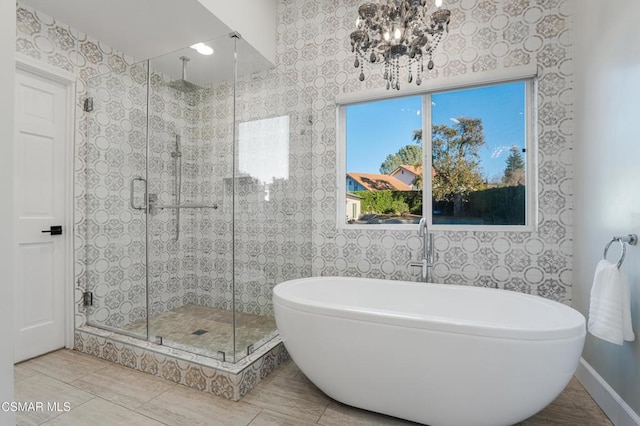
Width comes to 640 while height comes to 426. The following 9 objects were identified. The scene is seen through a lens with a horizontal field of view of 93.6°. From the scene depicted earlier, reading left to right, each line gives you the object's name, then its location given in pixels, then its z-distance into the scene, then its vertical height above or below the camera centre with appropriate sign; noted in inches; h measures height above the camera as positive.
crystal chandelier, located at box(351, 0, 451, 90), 66.9 +42.5
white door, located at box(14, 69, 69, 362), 85.3 +0.6
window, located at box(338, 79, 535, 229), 93.5 +18.5
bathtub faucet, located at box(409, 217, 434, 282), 90.3 -11.8
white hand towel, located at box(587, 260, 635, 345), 55.6 -17.8
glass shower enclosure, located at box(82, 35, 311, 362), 90.1 +5.6
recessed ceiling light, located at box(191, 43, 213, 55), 90.2 +50.2
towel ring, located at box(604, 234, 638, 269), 56.1 -5.6
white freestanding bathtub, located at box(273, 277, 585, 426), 50.5 -26.7
